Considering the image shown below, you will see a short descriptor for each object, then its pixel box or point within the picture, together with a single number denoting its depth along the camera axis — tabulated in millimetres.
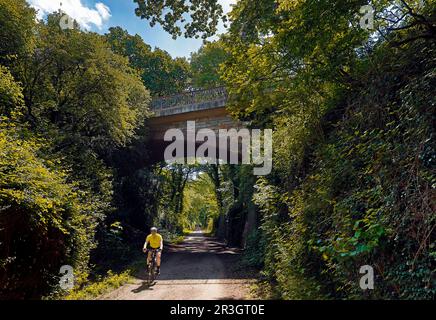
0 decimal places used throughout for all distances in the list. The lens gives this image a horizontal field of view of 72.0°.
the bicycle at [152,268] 10199
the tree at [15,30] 11898
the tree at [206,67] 35531
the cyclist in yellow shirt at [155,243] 10492
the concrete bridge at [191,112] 18875
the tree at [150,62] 33906
